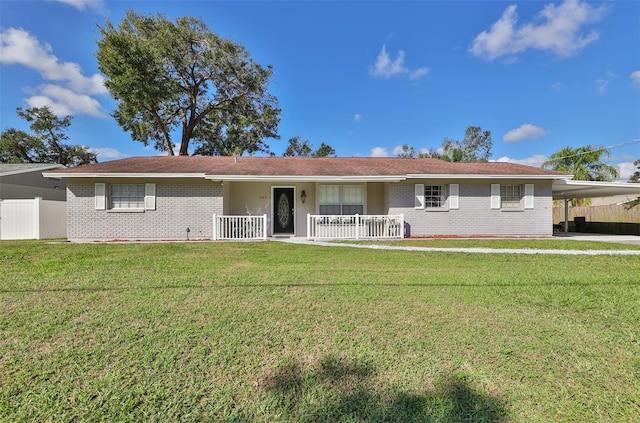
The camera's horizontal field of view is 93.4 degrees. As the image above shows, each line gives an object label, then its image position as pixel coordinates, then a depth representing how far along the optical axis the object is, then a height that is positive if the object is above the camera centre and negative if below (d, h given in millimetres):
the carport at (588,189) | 12859 +1170
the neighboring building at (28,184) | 15750 +1732
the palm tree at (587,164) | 21672 +3752
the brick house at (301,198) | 11641 +669
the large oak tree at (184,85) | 20797 +9771
